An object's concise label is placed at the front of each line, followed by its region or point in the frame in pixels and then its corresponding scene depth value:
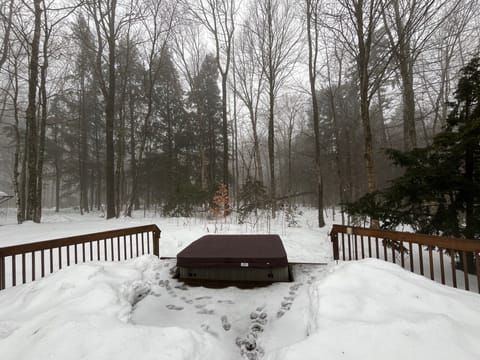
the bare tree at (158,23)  10.45
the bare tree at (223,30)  10.64
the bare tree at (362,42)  4.85
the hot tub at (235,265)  2.84
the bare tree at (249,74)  11.43
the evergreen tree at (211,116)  15.22
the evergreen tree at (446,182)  2.84
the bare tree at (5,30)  7.47
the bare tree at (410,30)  4.62
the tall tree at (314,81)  8.75
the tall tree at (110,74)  9.17
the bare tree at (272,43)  10.02
